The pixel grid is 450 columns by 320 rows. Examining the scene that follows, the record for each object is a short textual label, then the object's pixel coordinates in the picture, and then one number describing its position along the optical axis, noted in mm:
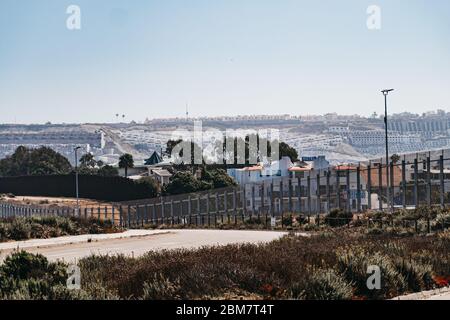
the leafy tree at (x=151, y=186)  118500
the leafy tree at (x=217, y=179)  132625
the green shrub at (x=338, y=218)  47750
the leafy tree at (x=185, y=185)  123625
